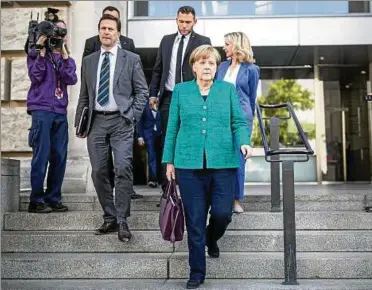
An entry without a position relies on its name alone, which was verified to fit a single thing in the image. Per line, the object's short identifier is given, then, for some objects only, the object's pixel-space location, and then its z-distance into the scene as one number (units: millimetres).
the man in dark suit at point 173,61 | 5484
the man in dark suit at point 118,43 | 5547
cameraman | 5520
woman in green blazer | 4023
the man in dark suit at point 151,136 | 8703
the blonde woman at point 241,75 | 5348
